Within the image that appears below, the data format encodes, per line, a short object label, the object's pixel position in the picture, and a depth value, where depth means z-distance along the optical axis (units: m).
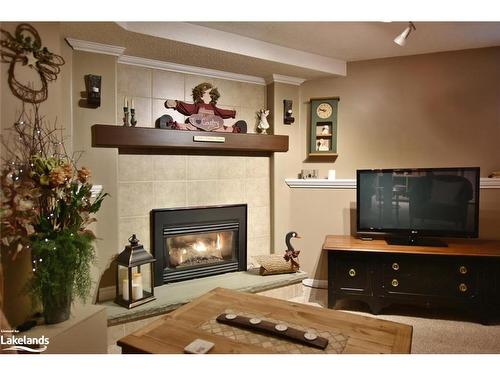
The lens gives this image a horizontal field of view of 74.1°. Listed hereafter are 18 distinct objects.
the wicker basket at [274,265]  3.04
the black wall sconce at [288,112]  3.35
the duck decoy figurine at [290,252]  3.06
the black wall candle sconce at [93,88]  2.43
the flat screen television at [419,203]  2.82
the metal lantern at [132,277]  2.39
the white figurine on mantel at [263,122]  3.33
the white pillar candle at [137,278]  2.46
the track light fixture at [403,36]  2.35
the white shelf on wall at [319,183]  3.32
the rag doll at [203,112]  2.95
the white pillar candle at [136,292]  2.43
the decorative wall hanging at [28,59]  1.79
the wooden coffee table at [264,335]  1.37
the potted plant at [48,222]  1.63
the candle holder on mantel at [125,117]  2.67
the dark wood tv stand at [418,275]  2.63
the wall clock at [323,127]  3.40
